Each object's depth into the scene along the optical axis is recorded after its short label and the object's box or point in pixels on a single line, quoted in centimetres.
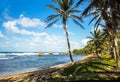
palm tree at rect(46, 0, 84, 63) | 1030
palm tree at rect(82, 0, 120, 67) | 673
